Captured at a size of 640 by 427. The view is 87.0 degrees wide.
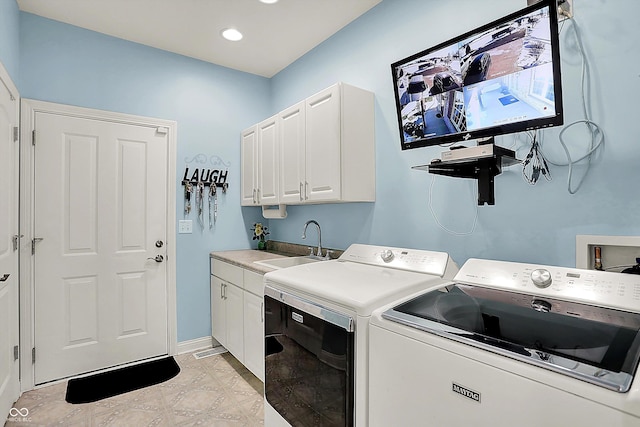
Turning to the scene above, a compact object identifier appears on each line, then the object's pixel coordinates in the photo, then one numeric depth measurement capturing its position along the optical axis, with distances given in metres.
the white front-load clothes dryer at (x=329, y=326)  1.34
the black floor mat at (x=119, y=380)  2.37
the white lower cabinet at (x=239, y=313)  2.39
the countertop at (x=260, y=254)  2.53
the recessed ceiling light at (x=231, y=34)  2.68
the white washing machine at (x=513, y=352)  0.79
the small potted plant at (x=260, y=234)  3.48
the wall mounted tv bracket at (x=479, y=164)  1.33
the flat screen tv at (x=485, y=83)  1.23
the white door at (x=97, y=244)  2.51
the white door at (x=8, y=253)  1.95
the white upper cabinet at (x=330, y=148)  2.19
